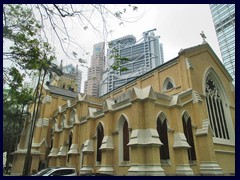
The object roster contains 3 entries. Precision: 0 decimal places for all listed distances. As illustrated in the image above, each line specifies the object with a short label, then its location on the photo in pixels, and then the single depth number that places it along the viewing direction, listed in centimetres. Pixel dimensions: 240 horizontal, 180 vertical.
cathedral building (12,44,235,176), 1220
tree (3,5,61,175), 694
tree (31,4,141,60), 532
